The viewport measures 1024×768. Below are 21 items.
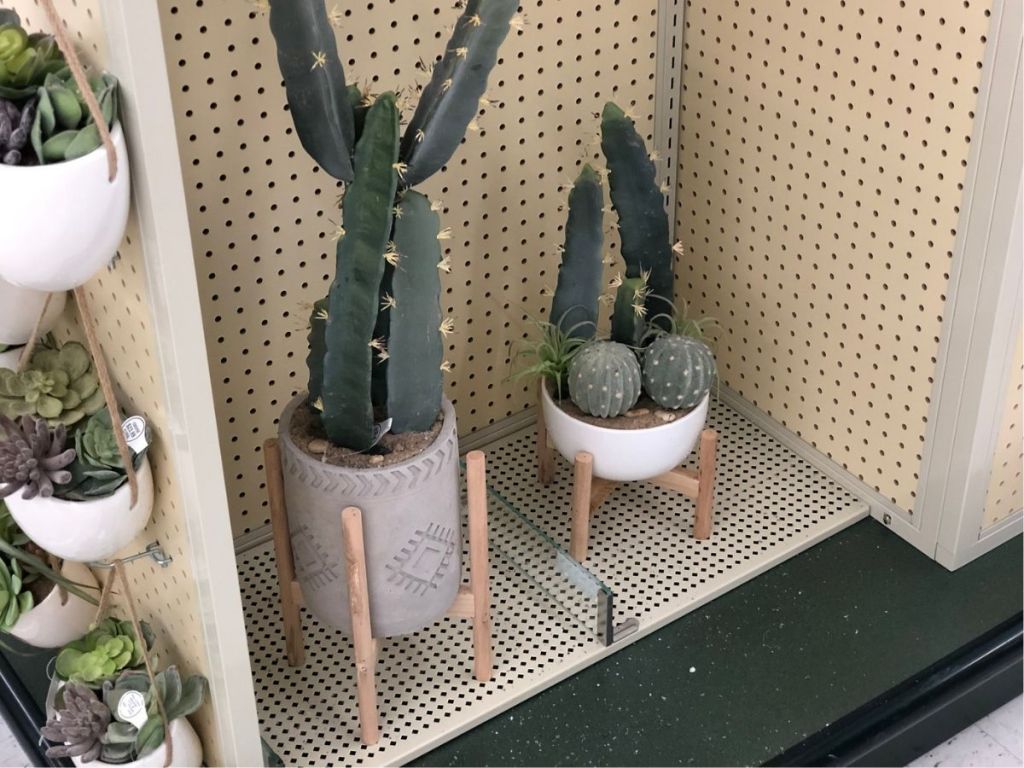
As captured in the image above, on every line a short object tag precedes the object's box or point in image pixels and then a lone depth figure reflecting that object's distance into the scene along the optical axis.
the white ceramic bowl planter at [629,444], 1.53
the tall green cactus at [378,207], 1.15
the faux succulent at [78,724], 1.21
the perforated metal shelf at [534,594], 1.44
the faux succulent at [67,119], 0.92
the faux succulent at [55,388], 1.12
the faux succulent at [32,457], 1.10
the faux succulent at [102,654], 1.26
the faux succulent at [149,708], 1.23
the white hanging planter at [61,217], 0.91
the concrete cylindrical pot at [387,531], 1.29
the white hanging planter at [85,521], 1.12
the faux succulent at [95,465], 1.12
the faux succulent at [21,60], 0.93
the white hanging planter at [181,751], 1.24
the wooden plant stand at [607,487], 1.55
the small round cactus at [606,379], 1.51
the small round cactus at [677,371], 1.52
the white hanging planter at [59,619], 1.33
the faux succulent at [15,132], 0.92
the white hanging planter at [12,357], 1.21
